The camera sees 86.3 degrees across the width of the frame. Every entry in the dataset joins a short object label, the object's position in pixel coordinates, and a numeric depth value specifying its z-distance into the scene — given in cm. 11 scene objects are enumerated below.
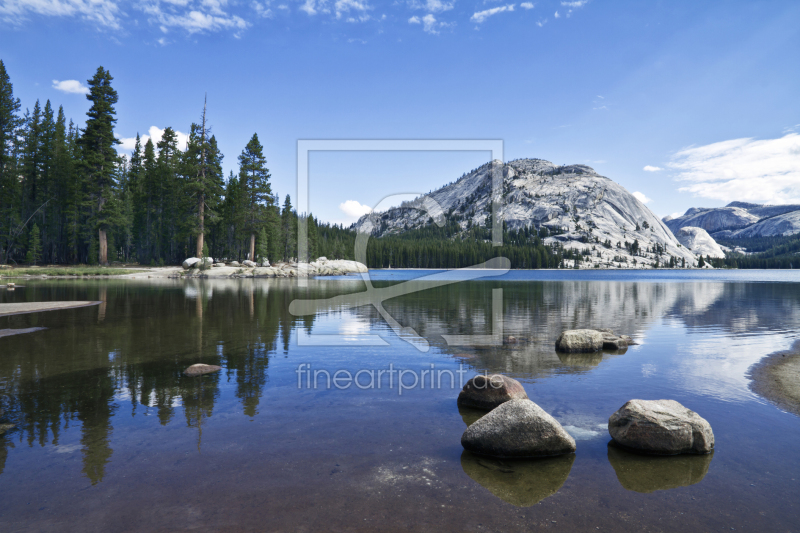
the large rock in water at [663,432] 863
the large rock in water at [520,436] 849
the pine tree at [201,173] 7275
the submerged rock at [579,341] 1872
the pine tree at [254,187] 8481
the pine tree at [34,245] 6769
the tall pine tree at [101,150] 6675
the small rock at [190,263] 7531
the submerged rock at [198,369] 1367
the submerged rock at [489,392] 1114
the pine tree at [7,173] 6719
